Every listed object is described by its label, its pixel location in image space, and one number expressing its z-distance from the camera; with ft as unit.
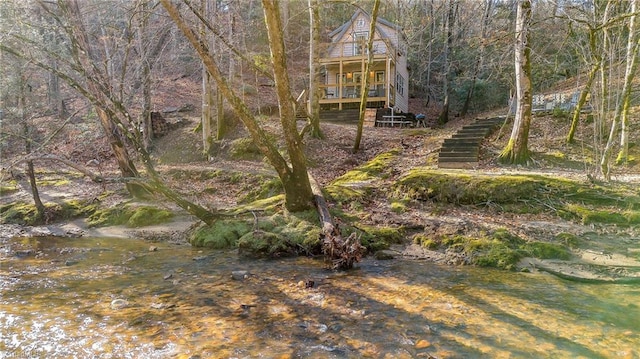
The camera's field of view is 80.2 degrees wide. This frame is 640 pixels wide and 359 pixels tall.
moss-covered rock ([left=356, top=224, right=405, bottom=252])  24.08
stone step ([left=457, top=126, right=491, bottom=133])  47.88
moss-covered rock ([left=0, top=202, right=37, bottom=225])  37.00
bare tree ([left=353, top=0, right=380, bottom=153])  44.87
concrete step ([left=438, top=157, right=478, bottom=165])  38.78
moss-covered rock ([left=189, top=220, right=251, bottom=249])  26.21
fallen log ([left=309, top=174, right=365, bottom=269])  20.86
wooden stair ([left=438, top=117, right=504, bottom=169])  38.70
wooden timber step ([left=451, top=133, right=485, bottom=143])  43.94
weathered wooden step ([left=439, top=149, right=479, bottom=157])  39.70
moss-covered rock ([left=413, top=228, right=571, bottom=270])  21.06
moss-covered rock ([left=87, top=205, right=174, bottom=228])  34.12
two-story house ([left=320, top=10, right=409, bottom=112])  82.89
